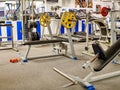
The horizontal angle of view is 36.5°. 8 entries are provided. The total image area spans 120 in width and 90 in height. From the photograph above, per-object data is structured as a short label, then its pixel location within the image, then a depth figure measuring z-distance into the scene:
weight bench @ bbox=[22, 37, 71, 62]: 4.45
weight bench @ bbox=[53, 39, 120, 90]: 2.79
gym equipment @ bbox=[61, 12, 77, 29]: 4.61
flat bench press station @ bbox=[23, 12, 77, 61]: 4.59
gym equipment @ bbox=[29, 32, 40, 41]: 4.95
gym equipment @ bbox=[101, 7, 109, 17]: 5.35
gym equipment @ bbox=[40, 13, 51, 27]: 6.37
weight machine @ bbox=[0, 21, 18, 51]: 6.01
